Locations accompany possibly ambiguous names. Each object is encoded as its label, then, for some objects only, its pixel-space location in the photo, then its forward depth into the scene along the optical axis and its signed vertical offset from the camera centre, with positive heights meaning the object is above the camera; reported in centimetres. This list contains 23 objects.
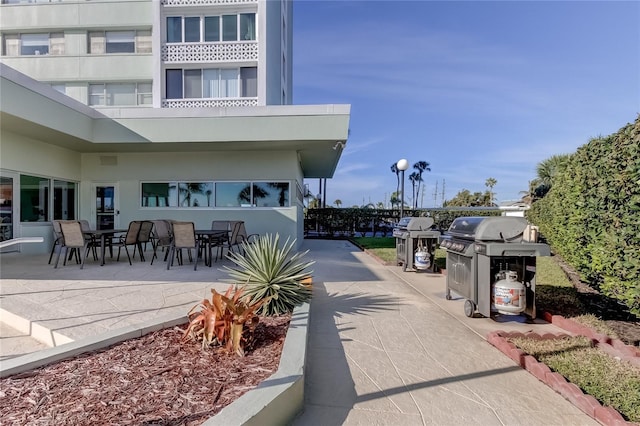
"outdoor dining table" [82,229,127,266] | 808 -57
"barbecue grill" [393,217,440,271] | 762 -71
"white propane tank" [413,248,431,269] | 755 -106
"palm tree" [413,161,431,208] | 5744 +806
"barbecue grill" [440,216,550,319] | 429 -71
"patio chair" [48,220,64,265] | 802 -56
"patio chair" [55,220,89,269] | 780 -57
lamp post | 1177 +172
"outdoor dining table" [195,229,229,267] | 823 -67
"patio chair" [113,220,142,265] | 856 -61
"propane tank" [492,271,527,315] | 425 -107
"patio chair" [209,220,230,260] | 869 -68
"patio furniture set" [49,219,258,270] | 785 -66
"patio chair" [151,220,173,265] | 897 -56
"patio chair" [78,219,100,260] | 838 -77
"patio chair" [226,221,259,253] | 899 -64
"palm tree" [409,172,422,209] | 5917 +592
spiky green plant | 439 -90
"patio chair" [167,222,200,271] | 778 -60
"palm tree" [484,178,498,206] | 5834 +538
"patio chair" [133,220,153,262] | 900 -59
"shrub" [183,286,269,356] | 318 -111
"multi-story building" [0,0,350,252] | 1022 +275
